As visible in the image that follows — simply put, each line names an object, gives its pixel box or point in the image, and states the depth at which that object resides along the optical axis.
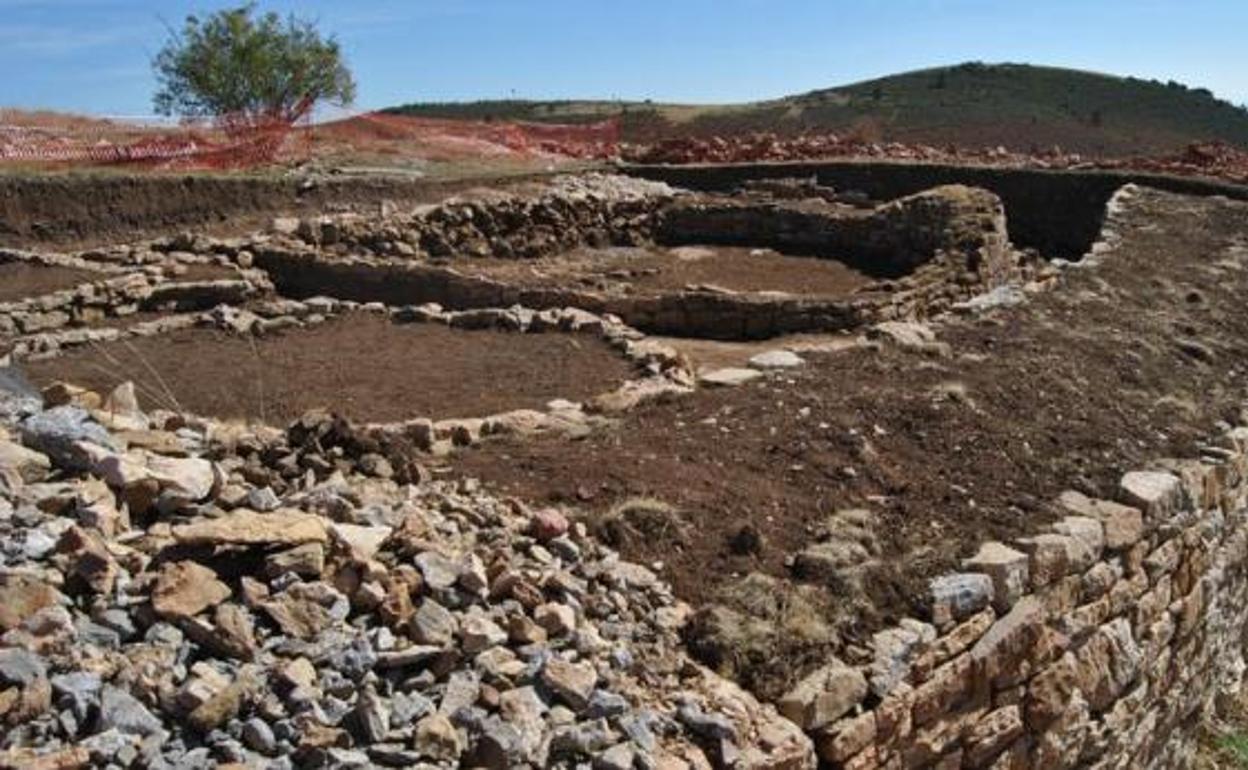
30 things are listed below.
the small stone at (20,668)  3.67
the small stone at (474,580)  4.61
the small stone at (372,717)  3.82
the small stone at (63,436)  4.87
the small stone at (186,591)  4.07
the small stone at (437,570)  4.55
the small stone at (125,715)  3.61
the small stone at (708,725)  4.28
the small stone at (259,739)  3.69
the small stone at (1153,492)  6.66
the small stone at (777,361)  8.48
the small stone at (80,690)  3.63
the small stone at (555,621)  4.55
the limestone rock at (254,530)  4.46
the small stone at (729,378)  8.05
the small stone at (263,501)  4.85
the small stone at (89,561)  4.15
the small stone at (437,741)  3.82
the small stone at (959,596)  5.35
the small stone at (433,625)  4.25
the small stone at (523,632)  4.44
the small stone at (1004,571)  5.61
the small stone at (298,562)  4.39
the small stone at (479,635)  4.30
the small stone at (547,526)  5.26
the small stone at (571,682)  4.21
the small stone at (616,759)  3.99
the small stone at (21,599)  3.89
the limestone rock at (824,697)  4.57
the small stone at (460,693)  4.01
